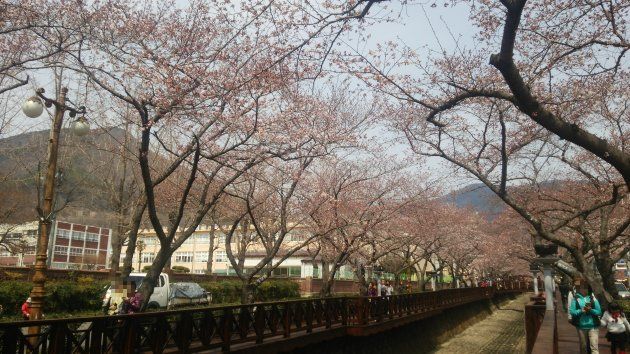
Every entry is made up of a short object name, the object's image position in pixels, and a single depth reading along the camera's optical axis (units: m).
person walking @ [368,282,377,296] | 27.03
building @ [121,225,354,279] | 63.41
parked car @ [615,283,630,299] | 36.64
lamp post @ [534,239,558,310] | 16.14
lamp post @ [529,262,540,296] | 28.82
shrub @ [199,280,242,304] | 28.78
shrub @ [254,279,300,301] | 31.70
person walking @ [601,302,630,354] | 10.38
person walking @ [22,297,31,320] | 12.83
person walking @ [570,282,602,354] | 10.07
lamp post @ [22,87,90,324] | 8.86
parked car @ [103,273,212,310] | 10.43
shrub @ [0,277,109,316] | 18.02
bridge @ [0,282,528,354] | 6.38
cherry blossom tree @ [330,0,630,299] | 5.98
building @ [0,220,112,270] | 67.41
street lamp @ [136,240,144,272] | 42.98
